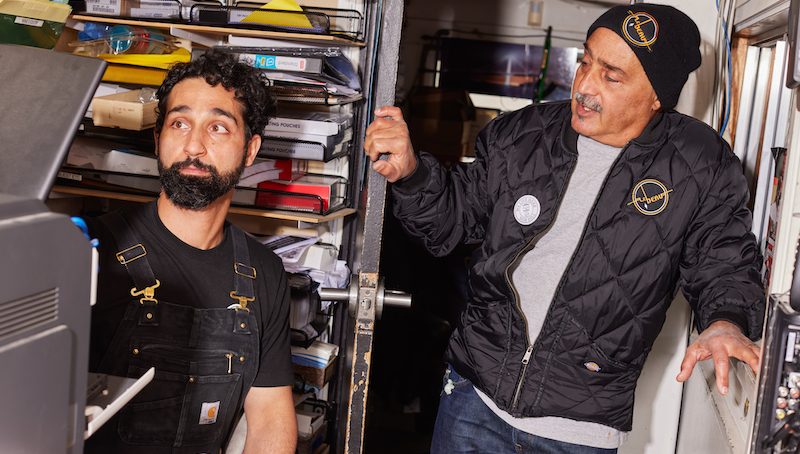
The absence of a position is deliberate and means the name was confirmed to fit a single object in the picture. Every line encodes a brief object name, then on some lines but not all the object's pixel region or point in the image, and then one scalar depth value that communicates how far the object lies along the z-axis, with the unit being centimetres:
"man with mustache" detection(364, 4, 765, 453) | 141
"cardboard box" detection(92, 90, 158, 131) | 198
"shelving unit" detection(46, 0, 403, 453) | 200
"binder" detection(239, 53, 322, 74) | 195
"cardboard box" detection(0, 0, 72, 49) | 178
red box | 203
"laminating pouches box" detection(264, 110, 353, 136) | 200
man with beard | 145
